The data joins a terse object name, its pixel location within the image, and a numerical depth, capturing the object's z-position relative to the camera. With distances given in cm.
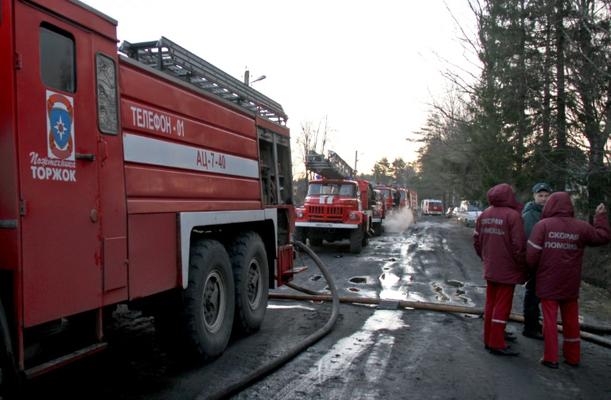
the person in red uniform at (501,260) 561
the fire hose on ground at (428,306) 631
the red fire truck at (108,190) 300
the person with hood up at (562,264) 531
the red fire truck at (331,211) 1700
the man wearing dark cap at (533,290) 642
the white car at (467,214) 3659
